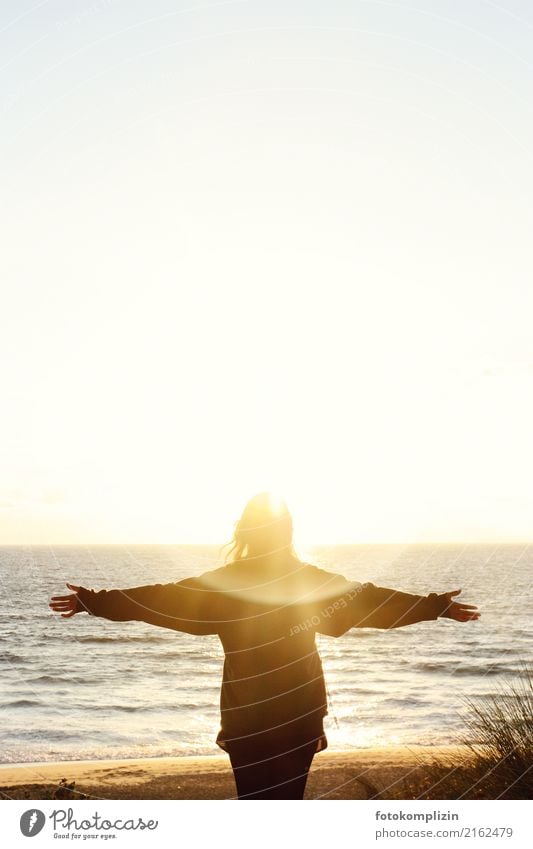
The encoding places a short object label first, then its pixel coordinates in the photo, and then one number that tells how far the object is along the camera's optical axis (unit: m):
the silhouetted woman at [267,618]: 4.16
